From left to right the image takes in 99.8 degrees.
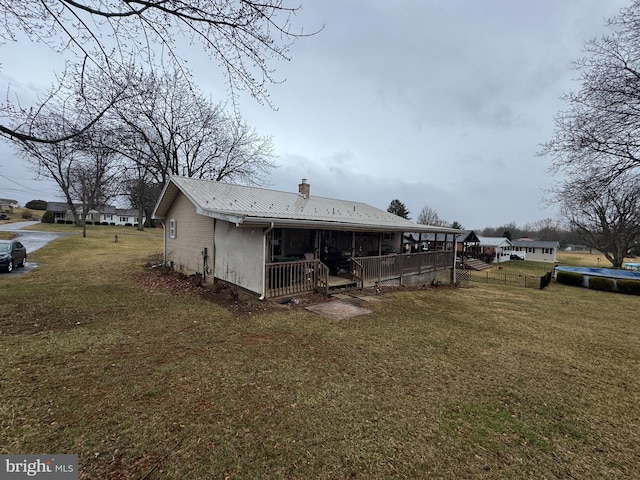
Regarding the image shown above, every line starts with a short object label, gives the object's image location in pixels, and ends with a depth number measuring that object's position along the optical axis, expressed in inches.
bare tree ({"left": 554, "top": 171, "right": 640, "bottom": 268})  999.0
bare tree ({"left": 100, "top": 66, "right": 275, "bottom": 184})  677.9
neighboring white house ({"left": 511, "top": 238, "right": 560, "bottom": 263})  1641.2
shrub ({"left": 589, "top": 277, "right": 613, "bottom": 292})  634.2
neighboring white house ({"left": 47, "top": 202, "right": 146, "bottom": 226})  2074.3
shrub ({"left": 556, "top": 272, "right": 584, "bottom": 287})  708.0
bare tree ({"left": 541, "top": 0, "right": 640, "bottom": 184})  286.7
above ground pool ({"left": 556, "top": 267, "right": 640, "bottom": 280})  699.9
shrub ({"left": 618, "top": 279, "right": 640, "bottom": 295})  597.0
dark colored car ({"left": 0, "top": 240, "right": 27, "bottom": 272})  443.5
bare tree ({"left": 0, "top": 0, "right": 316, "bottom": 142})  161.8
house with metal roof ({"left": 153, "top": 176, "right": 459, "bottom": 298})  338.0
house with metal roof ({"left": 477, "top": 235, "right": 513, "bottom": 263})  1439.3
